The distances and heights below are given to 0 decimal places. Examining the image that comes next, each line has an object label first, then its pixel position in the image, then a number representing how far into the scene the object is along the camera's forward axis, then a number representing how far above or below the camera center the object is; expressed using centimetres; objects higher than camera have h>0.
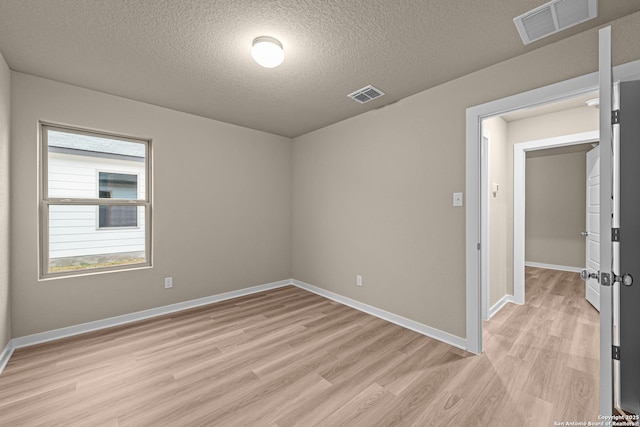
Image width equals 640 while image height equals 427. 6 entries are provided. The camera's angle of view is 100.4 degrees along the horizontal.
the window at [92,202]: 275 +12
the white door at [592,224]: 341 -15
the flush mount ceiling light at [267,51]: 197 +122
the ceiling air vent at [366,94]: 282 +131
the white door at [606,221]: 125 -4
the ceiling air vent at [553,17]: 165 +129
